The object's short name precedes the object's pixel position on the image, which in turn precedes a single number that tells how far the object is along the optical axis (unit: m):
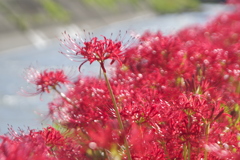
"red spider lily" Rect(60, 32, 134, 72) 2.06
